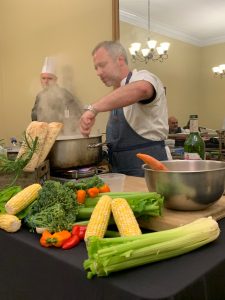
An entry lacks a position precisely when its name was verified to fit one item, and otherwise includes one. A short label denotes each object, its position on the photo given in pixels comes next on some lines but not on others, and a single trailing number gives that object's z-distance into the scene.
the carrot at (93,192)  0.87
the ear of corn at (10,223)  0.83
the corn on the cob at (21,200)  0.85
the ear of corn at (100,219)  0.70
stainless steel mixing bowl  0.81
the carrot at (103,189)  0.92
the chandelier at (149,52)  3.96
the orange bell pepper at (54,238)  0.72
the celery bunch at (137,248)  0.57
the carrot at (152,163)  0.89
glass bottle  1.47
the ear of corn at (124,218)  0.69
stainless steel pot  1.35
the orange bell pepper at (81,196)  0.85
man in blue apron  1.72
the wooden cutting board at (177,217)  0.79
